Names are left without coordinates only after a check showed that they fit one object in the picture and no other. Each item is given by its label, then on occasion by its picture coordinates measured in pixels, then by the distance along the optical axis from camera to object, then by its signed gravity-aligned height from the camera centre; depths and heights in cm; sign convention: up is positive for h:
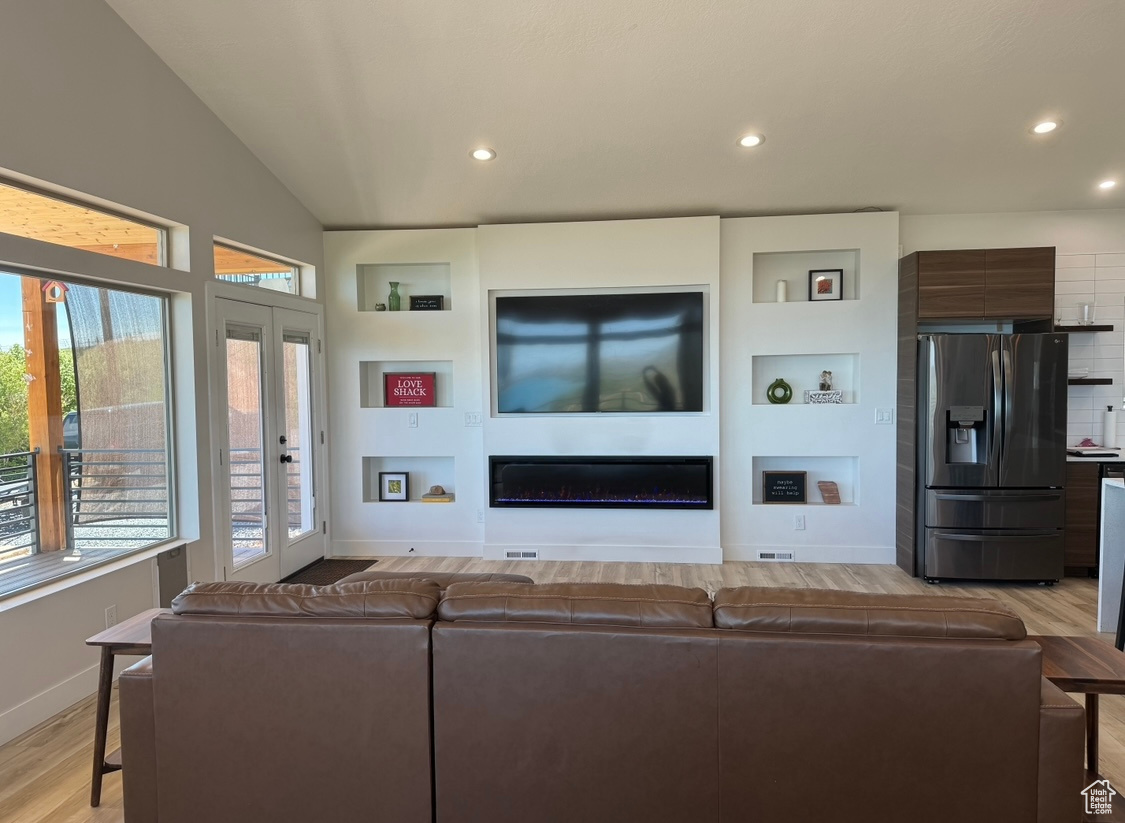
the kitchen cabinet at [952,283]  442 +76
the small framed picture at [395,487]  543 -77
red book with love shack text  537 +7
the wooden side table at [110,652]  199 -80
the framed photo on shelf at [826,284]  495 +85
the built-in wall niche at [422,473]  549 -66
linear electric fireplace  495 -69
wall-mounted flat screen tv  495 +34
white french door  403 -28
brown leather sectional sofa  154 -81
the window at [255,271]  420 +91
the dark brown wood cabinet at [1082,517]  446 -89
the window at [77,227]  273 +83
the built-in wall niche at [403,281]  551 +100
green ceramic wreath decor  502 +1
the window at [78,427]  282 -14
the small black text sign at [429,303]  531 +78
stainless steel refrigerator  431 -43
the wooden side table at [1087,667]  167 -75
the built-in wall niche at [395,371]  544 +19
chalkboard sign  509 -75
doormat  472 -133
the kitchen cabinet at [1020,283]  439 +75
